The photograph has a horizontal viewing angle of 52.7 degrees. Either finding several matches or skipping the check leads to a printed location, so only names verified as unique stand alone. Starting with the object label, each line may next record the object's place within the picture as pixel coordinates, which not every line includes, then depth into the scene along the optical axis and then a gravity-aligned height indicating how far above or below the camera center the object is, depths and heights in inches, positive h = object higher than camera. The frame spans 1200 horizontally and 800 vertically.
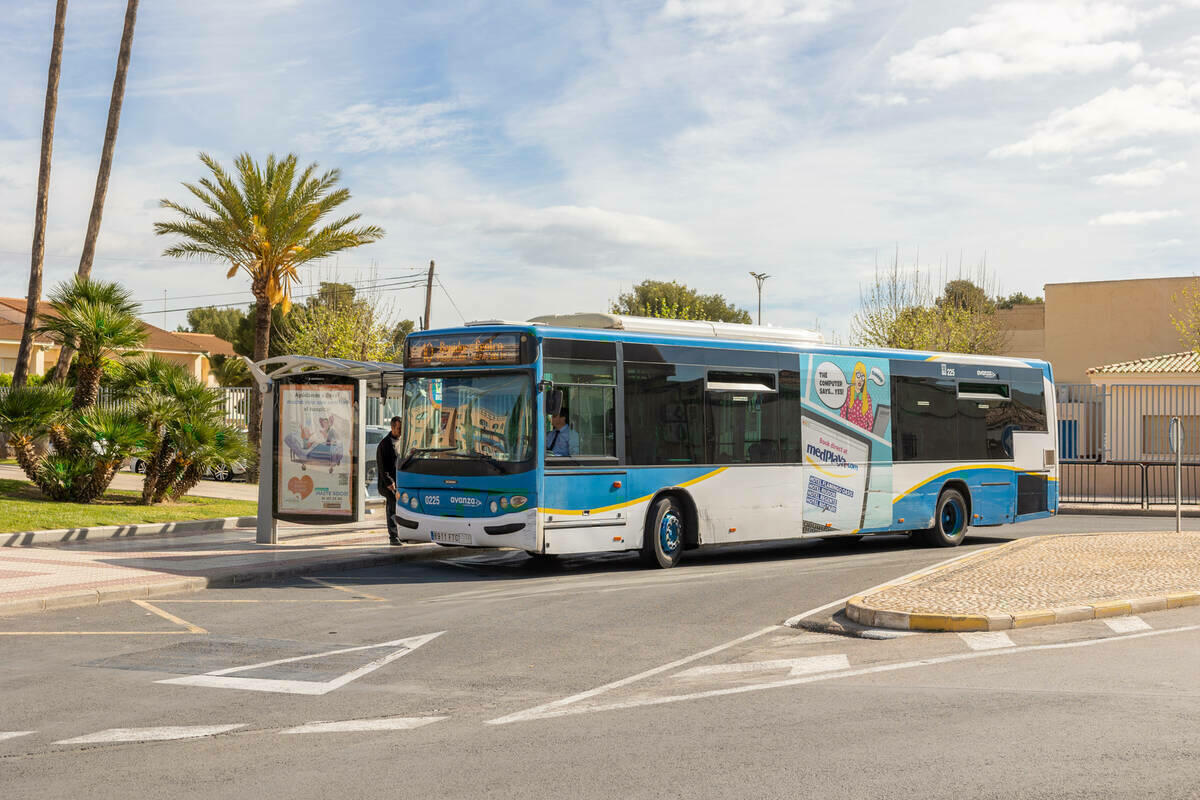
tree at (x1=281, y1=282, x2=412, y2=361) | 2006.6 +222.9
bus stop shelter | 697.6 +12.4
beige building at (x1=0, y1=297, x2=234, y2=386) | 2385.6 +249.8
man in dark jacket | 687.7 -2.0
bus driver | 577.3 +13.3
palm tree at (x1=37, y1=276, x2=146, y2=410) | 848.3 +96.9
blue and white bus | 577.6 +15.6
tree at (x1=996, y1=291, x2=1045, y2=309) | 3742.6 +543.3
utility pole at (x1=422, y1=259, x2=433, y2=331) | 2174.0 +311.9
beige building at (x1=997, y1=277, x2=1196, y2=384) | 2005.4 +248.9
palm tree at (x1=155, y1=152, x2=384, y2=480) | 1259.8 +248.2
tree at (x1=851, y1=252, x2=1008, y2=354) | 2158.0 +256.2
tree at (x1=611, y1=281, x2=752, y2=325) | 3115.2 +441.7
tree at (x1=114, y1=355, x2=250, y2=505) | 844.0 +25.0
